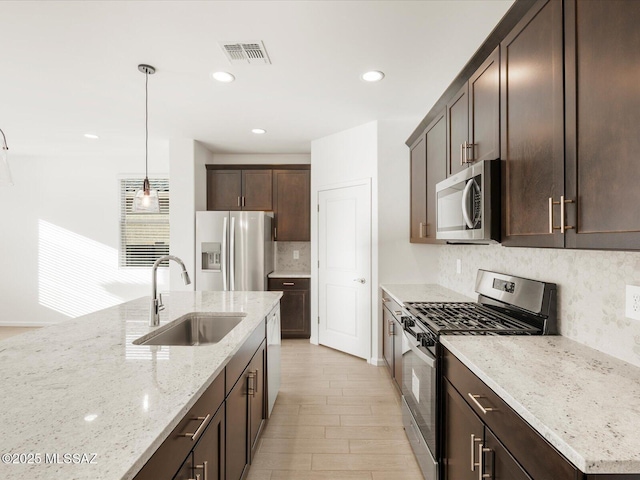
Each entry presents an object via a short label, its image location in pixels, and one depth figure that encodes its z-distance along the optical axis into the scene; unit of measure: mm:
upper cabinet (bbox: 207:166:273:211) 4945
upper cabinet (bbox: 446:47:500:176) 1757
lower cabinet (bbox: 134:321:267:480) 968
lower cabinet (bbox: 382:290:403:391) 2736
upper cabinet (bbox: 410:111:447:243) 2643
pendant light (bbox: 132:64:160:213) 2734
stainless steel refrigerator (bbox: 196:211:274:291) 4367
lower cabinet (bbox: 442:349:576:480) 907
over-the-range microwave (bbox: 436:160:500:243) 1731
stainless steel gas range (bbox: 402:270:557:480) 1712
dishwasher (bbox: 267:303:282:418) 2471
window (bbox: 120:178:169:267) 5461
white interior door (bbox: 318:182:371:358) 3824
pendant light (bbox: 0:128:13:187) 1715
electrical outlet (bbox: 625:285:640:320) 1241
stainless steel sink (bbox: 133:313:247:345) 2139
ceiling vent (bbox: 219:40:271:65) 2268
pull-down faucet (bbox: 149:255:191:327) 1779
